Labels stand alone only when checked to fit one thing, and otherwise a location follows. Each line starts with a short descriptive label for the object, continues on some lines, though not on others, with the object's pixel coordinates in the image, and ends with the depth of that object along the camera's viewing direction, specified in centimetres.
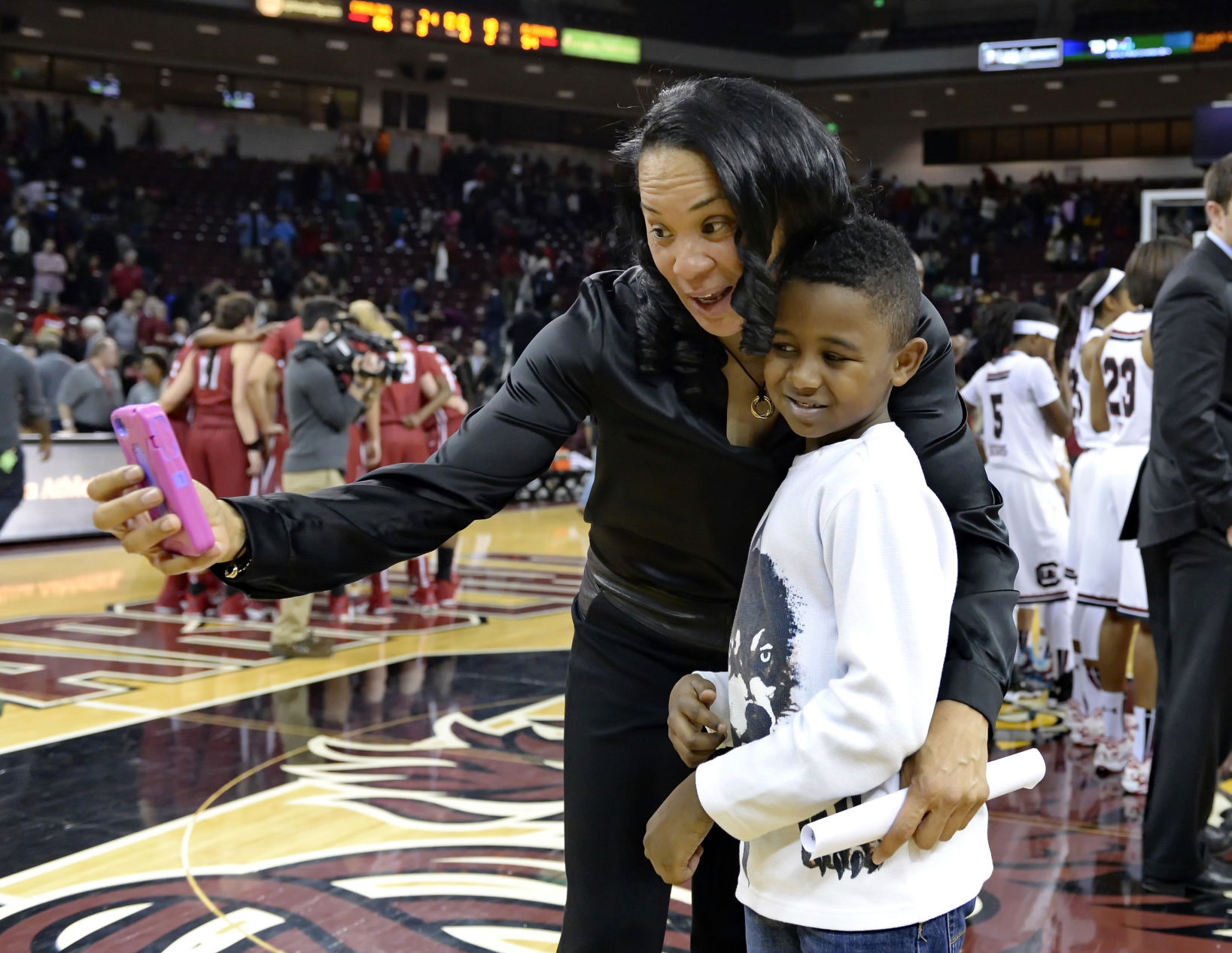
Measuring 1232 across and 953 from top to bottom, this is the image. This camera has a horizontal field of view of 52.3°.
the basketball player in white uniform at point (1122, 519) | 420
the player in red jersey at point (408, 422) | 762
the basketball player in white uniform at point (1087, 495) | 479
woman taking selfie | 144
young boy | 130
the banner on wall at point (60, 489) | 984
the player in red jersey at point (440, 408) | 774
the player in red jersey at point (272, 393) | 698
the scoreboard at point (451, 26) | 2133
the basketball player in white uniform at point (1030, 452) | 540
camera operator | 644
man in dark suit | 321
